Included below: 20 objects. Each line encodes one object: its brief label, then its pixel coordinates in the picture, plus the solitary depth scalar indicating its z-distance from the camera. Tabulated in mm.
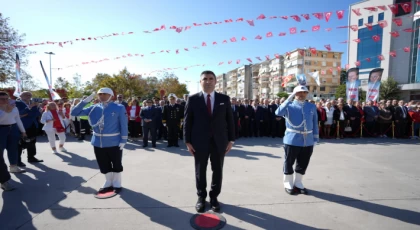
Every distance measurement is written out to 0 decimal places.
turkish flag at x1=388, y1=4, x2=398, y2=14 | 7726
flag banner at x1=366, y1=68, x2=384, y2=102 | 11648
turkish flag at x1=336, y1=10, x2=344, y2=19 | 7865
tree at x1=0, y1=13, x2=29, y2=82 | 17219
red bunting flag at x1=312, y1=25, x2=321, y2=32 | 9088
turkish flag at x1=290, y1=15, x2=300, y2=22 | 8570
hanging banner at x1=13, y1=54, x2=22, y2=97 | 12153
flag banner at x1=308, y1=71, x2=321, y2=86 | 12164
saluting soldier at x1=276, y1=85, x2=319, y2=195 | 3787
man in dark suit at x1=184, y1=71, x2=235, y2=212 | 3123
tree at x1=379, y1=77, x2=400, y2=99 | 33219
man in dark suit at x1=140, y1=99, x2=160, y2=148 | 8039
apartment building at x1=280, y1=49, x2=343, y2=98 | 50409
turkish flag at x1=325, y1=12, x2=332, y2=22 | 8000
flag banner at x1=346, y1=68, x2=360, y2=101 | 11922
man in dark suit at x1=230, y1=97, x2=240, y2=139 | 9784
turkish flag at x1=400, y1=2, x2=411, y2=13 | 7709
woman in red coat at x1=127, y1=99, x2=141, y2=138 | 9641
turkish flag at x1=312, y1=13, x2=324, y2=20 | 8133
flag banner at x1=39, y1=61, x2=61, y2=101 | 7625
